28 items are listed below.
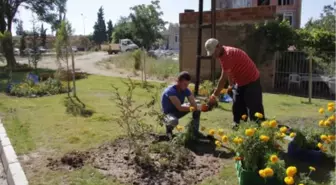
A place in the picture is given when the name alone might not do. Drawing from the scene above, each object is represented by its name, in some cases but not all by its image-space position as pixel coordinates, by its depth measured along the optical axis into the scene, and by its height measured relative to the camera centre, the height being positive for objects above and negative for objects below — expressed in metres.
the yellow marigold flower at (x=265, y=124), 3.34 -0.70
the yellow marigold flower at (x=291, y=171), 2.37 -0.84
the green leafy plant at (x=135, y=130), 4.34 -1.04
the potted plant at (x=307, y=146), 4.35 -1.23
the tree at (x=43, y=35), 21.23 +1.49
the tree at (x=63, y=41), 10.04 +0.51
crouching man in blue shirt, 5.05 -0.73
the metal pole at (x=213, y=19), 11.19 +1.33
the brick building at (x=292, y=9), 37.69 +5.66
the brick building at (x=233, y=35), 14.48 +1.08
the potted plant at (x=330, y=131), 3.53 -0.93
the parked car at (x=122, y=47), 42.55 +1.40
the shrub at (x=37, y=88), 10.83 -1.10
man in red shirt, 5.04 -0.29
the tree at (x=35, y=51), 17.58 +0.33
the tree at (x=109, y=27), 87.79 +8.26
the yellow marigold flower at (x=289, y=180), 2.30 -0.89
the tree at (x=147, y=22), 45.16 +4.94
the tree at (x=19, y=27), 27.84 +2.62
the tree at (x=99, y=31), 85.62 +6.97
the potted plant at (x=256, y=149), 3.23 -0.95
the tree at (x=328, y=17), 40.09 +5.76
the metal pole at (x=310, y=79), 9.91 -0.71
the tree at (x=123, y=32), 50.49 +4.17
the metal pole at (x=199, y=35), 10.74 +0.76
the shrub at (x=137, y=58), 18.96 -0.07
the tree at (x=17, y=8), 25.17 +3.96
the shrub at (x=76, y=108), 7.75 -1.32
